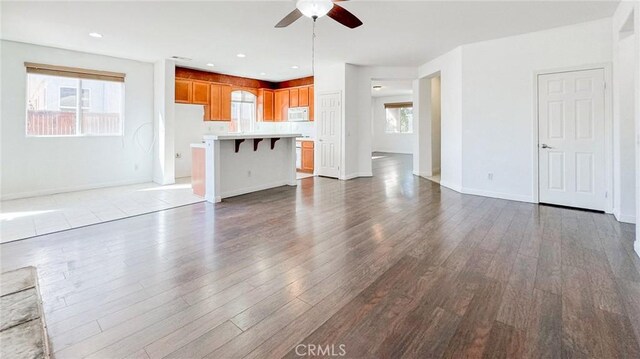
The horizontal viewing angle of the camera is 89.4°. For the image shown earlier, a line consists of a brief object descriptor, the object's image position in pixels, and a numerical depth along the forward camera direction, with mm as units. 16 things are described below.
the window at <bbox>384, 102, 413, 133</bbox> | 14016
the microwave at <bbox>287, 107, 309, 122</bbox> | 8570
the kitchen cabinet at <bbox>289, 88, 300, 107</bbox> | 8852
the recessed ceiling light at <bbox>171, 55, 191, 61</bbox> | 6355
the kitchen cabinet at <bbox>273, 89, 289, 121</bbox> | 9117
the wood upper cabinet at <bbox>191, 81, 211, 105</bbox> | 7660
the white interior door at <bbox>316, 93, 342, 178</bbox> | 7324
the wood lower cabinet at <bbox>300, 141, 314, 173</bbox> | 8328
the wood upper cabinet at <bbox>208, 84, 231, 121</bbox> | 8070
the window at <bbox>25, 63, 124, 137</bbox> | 5527
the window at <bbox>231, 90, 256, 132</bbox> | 8820
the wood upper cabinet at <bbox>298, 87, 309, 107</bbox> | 8609
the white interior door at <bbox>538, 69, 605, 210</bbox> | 4324
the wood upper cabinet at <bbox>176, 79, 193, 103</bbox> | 7414
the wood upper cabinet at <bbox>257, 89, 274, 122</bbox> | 9227
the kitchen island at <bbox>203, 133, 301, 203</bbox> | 4996
